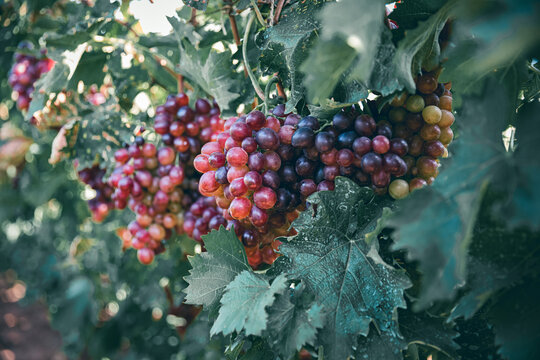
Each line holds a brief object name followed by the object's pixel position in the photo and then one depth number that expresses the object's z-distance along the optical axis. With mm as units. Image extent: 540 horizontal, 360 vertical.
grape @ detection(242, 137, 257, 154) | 688
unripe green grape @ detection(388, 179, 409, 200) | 652
